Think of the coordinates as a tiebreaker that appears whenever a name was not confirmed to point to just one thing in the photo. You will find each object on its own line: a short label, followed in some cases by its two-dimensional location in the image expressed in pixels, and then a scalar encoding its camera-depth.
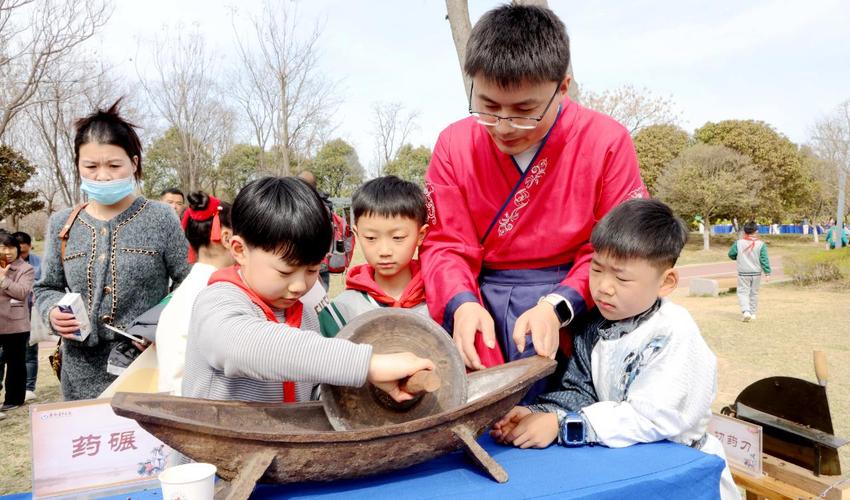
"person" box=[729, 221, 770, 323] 10.10
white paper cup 1.19
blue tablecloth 1.44
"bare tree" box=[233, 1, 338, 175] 17.25
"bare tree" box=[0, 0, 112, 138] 9.25
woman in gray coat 2.70
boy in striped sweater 1.36
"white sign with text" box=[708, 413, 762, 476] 2.47
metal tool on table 2.45
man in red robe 1.87
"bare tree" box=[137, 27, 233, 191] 18.44
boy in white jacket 1.76
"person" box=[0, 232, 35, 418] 5.80
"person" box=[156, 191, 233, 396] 2.47
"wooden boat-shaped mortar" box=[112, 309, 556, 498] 1.27
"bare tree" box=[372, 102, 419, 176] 26.50
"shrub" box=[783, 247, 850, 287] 14.10
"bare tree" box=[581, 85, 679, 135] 25.51
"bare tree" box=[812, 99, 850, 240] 26.79
